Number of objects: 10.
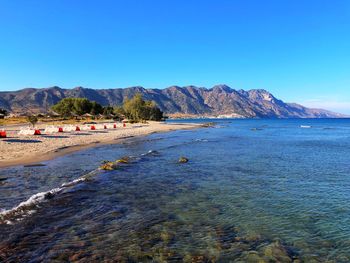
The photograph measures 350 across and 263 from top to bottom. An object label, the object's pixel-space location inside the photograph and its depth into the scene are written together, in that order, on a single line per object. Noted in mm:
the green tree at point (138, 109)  156500
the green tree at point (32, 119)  68981
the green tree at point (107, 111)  184225
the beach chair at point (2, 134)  41581
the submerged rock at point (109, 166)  24219
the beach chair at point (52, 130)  55338
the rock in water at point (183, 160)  29141
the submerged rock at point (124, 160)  28228
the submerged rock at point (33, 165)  24609
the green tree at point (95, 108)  170762
